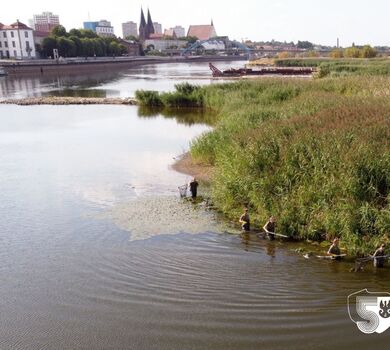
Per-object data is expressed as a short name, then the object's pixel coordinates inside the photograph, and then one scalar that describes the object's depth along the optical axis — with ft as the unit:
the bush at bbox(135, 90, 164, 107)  169.58
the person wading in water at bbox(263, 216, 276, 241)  48.02
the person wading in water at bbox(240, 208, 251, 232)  50.90
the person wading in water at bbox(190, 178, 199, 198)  62.69
